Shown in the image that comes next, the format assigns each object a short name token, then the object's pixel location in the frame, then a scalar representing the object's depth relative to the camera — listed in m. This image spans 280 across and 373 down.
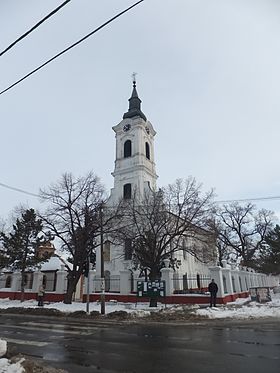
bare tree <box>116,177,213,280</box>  23.80
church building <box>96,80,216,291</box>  37.81
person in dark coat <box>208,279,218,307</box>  20.62
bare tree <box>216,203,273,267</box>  47.34
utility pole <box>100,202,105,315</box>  18.53
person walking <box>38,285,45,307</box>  24.20
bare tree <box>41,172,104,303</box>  24.44
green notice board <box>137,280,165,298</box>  21.70
